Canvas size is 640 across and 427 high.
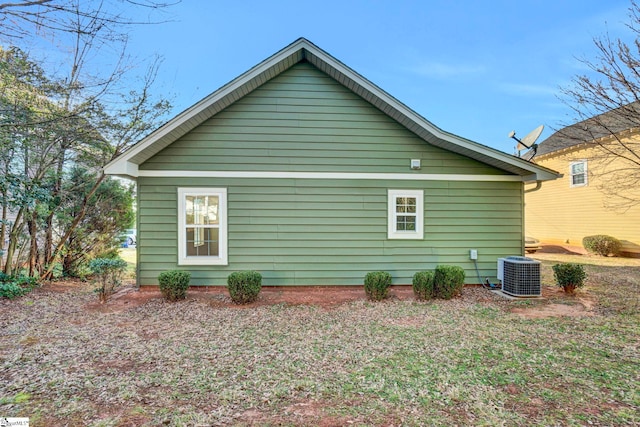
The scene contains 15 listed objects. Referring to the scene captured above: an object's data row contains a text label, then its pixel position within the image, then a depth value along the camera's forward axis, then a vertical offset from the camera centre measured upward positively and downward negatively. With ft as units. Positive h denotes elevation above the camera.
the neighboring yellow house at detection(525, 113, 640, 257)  36.63 +3.25
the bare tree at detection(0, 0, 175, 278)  12.46 +8.10
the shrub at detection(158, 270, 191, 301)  18.76 -4.43
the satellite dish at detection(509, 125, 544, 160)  26.87 +7.64
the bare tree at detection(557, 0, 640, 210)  21.75 +11.08
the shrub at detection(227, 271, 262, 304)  18.40 -4.46
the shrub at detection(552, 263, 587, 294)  20.77 -4.18
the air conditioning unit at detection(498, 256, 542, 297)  20.25 -4.19
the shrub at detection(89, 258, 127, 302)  18.71 -3.84
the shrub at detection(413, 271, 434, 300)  19.30 -4.47
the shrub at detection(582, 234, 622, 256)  38.32 -3.41
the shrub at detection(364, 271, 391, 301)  19.20 -4.46
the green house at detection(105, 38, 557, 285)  21.27 +2.23
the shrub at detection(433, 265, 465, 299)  19.43 -4.22
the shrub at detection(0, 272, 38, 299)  19.02 -4.86
